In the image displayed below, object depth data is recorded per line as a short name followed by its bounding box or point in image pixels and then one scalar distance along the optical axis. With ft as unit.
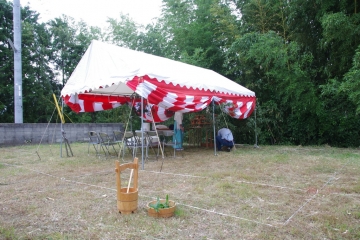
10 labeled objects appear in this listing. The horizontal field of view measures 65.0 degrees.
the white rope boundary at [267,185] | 7.54
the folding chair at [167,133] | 19.51
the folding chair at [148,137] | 17.25
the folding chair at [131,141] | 17.96
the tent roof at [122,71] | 15.98
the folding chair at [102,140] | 18.88
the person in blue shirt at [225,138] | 22.92
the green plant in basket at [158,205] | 7.73
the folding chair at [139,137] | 17.32
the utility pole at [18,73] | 28.96
